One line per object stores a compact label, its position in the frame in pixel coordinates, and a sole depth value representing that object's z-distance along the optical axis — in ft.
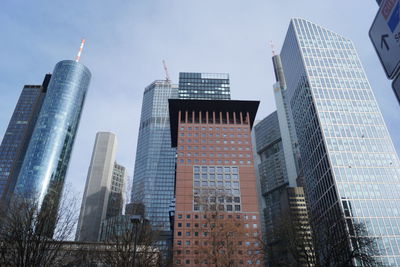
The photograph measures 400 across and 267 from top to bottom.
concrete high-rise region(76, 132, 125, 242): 583.58
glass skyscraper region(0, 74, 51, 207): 568.41
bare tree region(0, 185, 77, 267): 58.75
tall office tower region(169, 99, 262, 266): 294.25
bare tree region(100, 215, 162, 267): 84.64
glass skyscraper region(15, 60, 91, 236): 506.89
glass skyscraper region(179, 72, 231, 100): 545.44
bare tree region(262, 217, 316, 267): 121.80
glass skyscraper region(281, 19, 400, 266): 298.97
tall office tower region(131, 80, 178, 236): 600.52
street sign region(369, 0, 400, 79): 13.95
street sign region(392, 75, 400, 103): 13.51
